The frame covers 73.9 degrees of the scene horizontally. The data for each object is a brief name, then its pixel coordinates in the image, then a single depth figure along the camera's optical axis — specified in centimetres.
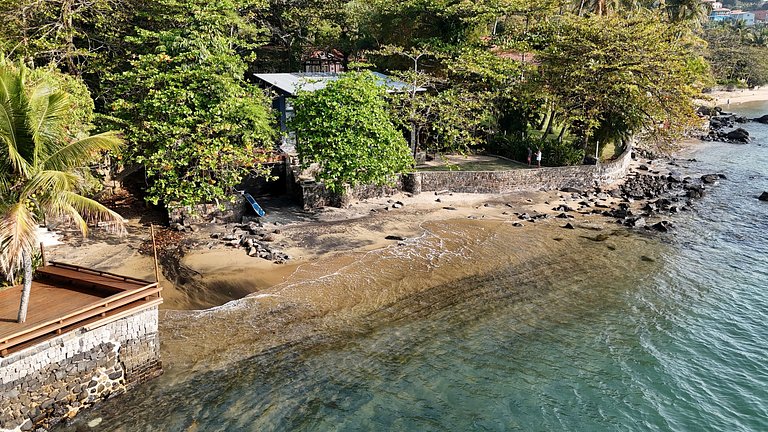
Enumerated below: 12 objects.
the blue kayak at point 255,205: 2738
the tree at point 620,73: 3441
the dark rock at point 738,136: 5666
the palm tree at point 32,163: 1238
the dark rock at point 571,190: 3500
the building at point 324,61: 4762
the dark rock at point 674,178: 3922
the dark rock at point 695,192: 3559
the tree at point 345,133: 2688
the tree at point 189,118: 2411
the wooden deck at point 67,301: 1266
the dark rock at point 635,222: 2965
